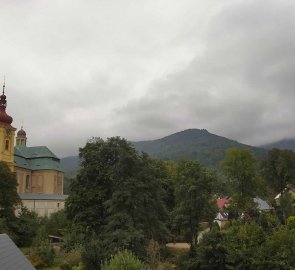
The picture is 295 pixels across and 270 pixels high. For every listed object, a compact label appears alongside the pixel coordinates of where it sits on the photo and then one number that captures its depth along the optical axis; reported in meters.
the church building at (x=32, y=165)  55.17
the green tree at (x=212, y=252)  24.79
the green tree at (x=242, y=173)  42.45
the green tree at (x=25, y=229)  37.12
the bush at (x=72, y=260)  26.16
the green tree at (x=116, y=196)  26.92
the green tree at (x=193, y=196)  31.67
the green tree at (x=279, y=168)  54.03
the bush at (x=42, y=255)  28.75
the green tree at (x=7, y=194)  37.58
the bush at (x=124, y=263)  17.94
